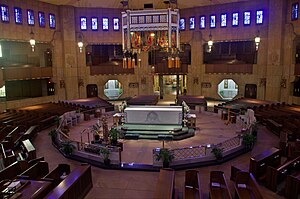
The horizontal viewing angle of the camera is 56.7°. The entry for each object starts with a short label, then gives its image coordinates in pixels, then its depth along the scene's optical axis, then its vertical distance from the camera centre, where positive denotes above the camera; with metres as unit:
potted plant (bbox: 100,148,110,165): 12.05 -3.37
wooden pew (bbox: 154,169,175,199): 7.84 -3.31
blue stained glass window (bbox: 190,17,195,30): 30.88 +5.88
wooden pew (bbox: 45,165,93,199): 7.85 -3.27
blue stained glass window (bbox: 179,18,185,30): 31.47 +6.03
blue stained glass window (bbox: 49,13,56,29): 27.88 +5.62
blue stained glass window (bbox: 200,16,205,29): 30.33 +5.87
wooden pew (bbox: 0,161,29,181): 9.14 -3.19
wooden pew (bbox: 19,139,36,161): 12.35 -3.37
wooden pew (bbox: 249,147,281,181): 10.29 -3.33
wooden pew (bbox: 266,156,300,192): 9.47 -3.47
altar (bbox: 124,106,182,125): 17.03 -2.39
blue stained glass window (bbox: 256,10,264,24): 26.98 +5.74
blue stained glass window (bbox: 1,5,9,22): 23.47 +5.43
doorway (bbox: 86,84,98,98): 31.81 -1.51
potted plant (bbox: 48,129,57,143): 15.55 -3.22
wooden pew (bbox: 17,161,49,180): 9.39 -3.32
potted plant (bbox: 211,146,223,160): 12.27 -3.36
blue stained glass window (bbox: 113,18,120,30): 31.17 +5.91
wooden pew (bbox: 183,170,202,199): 8.86 -3.63
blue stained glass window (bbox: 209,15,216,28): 29.72 +5.86
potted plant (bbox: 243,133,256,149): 13.70 -3.18
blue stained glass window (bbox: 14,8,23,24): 24.69 +5.51
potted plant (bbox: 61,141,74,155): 13.21 -3.36
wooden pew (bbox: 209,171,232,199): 8.30 -3.50
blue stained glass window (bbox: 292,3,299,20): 23.98 +5.64
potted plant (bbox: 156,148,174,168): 11.51 -3.35
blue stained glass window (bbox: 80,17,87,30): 30.08 +5.75
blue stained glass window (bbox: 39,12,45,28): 26.89 +5.64
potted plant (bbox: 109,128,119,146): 14.41 -3.09
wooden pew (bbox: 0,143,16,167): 11.19 -3.31
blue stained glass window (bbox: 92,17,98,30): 30.58 +5.92
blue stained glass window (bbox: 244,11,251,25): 27.69 +5.81
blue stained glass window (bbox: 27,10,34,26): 25.75 +5.59
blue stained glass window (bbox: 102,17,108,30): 30.94 +5.98
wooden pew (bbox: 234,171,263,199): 8.05 -3.40
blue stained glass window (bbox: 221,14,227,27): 29.11 +5.84
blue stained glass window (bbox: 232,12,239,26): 28.43 +5.82
